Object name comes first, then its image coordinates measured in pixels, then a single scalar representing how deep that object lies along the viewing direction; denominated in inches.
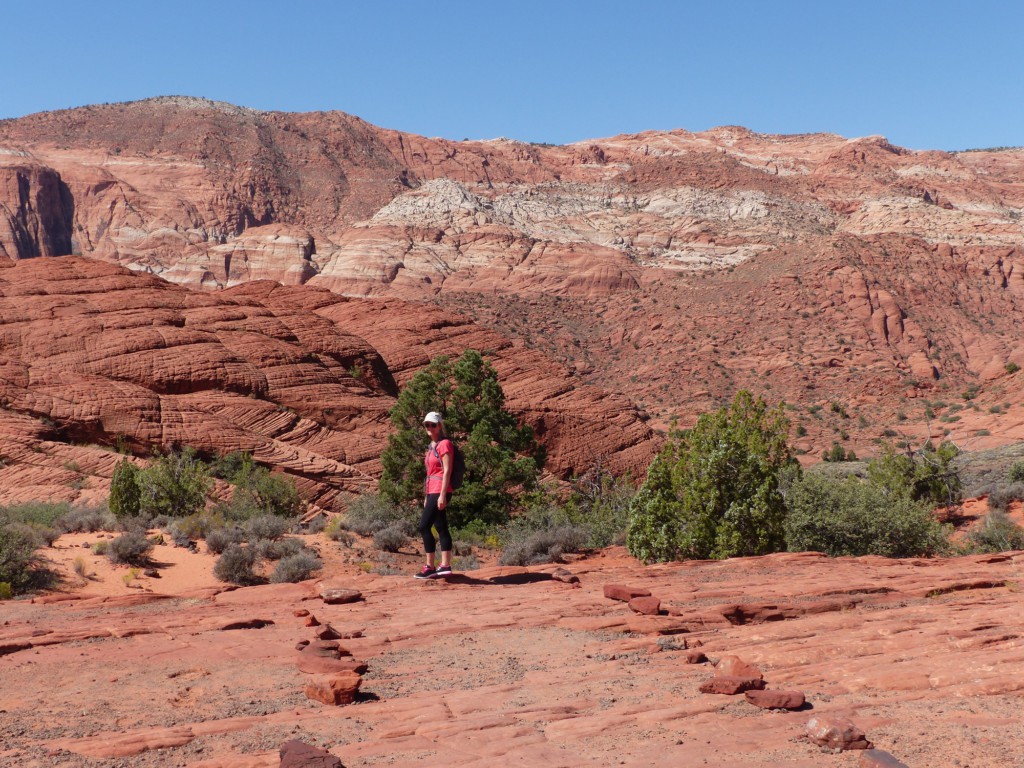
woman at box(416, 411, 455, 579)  345.4
